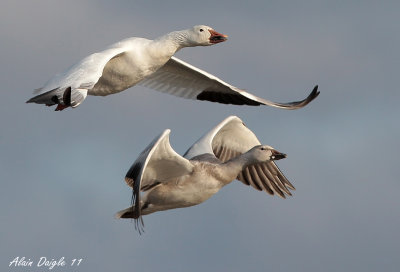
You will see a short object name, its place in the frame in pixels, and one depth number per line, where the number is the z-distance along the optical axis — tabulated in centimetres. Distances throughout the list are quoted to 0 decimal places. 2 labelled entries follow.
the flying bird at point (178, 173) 2244
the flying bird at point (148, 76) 2102
